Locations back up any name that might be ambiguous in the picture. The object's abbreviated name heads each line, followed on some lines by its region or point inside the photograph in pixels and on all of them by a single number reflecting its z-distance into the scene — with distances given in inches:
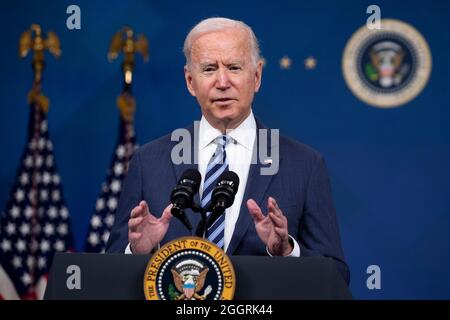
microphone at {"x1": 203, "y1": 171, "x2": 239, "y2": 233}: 192.9
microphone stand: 195.3
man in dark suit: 238.2
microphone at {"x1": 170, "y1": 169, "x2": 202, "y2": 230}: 192.7
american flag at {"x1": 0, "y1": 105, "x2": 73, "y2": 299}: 445.4
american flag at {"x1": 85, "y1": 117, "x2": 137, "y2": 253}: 441.7
